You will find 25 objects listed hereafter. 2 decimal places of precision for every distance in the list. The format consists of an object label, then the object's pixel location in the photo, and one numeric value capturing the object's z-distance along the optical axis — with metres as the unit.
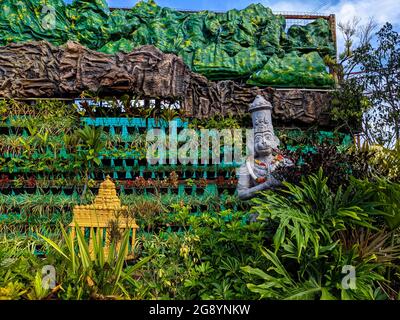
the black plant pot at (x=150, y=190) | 5.74
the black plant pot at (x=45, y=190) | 5.68
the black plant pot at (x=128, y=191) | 5.74
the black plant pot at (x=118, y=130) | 6.27
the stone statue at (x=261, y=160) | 3.80
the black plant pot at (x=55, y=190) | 5.68
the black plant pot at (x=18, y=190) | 5.71
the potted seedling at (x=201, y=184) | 5.79
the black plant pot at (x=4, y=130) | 6.18
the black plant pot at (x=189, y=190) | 5.80
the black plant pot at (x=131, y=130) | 6.29
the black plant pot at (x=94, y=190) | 5.73
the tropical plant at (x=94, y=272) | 2.84
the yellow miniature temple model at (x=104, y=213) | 4.36
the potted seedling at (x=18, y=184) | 5.60
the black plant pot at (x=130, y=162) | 6.02
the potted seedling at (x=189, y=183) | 5.76
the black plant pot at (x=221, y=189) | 5.88
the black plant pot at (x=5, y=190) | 5.68
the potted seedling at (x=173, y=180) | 5.68
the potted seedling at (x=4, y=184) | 5.61
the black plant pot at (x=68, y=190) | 5.66
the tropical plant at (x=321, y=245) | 2.72
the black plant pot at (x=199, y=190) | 5.82
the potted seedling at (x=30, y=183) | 5.61
